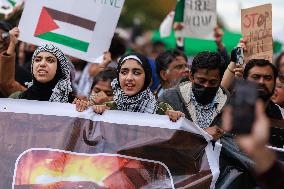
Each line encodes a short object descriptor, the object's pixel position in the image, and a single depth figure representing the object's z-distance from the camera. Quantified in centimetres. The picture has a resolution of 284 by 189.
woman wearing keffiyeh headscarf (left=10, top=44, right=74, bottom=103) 704
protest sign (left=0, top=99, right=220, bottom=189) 627
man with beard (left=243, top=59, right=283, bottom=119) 710
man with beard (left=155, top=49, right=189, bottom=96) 950
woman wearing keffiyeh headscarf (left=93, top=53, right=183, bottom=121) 694
